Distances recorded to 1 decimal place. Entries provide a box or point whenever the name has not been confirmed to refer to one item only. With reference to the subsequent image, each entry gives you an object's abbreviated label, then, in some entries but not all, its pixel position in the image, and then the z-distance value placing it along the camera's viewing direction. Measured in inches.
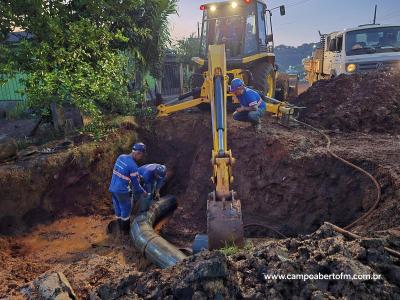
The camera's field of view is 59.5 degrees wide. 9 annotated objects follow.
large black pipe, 190.9
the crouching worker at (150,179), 261.6
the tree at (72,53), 268.7
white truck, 414.3
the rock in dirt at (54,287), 145.3
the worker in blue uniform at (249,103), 297.9
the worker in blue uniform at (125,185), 240.5
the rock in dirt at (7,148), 253.0
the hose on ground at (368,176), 182.7
